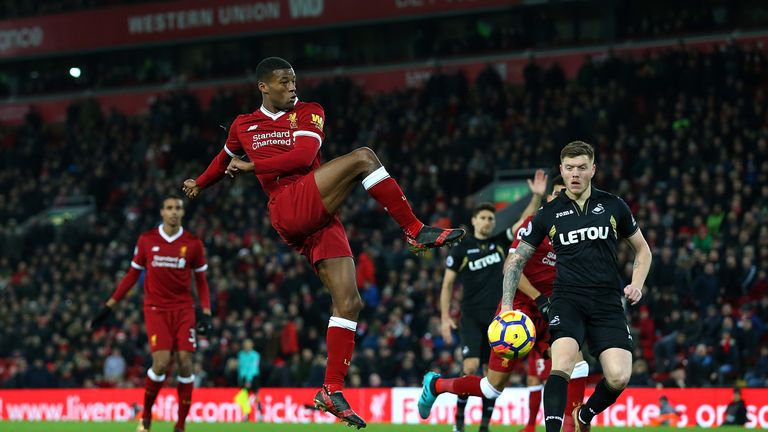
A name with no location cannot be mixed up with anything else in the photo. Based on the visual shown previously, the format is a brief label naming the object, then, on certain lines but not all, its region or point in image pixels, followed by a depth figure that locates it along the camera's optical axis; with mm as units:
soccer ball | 9469
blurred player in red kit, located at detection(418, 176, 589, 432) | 11234
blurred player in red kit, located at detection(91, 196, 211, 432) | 13430
